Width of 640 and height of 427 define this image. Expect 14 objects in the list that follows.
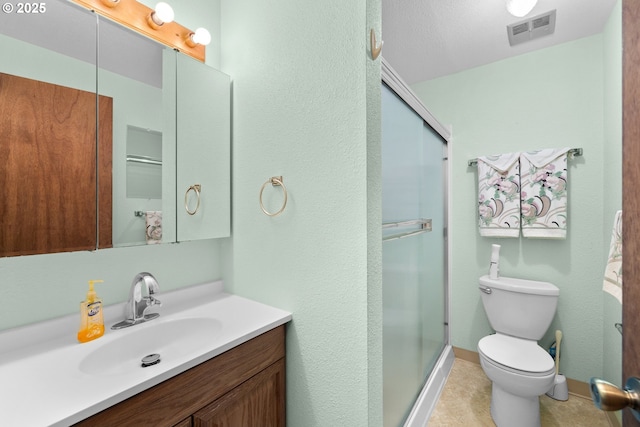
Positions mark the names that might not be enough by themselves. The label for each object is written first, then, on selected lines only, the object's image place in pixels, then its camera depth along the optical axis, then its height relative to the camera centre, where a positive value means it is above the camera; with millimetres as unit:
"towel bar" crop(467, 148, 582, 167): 1767 +418
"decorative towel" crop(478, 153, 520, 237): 1916 +146
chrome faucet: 967 -306
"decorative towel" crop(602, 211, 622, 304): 873 -184
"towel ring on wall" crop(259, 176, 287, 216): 1025 +109
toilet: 1404 -802
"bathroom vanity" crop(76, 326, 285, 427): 630 -496
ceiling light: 1377 +1091
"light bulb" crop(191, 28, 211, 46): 1158 +777
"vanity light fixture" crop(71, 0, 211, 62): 965 +763
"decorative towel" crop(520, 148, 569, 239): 1778 +149
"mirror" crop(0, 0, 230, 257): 794 +282
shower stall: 1232 -231
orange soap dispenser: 848 -328
